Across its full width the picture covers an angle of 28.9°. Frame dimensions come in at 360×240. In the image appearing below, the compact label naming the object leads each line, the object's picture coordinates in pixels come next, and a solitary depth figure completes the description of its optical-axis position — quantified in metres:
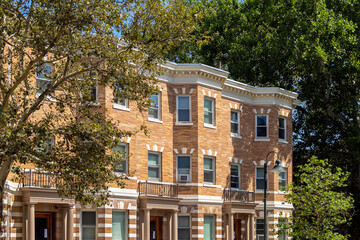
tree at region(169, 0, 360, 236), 46.59
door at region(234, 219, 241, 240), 43.64
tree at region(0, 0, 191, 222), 21.27
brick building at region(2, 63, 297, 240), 32.19
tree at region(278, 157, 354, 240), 36.41
